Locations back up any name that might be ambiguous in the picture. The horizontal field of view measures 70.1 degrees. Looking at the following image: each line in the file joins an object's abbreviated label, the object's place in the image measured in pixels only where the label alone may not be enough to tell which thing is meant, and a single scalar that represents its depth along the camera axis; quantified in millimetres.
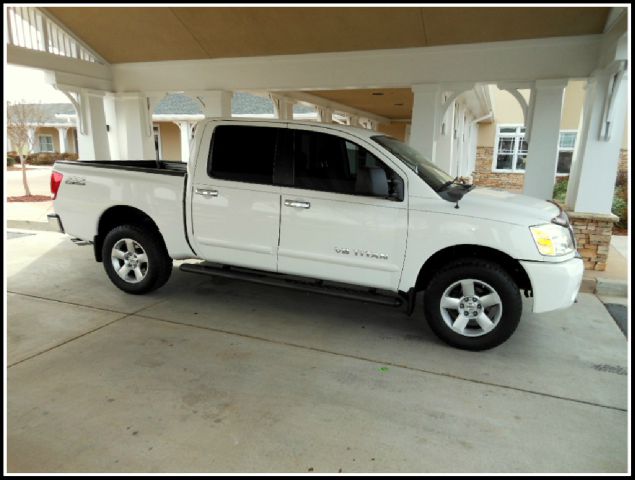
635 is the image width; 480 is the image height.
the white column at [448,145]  10459
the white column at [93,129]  9875
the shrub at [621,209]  11560
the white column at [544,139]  7152
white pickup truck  4152
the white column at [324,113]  15992
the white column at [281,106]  12438
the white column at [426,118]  7918
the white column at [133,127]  10188
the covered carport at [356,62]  6641
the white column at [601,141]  6320
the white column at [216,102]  9298
